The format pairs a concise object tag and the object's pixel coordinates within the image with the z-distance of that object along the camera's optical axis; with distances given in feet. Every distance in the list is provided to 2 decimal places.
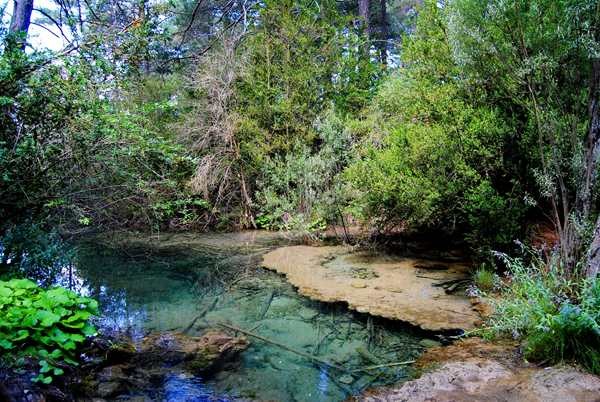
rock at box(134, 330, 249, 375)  13.78
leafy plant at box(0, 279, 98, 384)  10.55
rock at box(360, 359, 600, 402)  9.82
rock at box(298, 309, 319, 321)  18.05
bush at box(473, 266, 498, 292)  18.98
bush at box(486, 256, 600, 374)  10.84
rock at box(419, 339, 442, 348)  14.75
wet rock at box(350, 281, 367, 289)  20.71
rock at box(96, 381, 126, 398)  11.57
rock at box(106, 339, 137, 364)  13.48
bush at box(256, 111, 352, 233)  30.86
